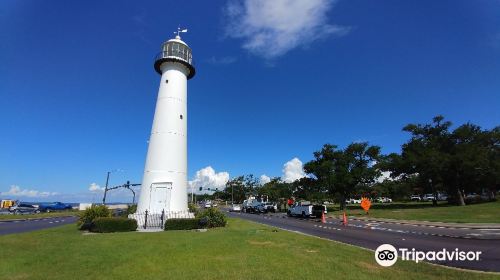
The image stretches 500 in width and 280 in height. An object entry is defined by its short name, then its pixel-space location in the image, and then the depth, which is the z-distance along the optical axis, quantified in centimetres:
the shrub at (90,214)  2184
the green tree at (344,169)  5634
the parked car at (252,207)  5596
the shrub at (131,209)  2707
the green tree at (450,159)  4825
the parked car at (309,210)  3872
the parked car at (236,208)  6689
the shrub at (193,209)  2682
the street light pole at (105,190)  5778
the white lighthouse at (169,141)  2325
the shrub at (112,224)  1930
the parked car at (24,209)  5568
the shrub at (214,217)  2239
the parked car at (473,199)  5822
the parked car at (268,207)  5541
